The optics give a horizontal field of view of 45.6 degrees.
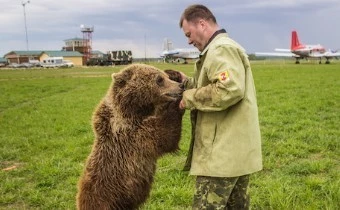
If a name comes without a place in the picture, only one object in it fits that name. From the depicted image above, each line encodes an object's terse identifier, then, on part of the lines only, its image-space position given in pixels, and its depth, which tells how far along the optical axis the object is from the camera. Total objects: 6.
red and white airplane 82.88
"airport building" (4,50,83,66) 120.20
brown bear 3.88
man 3.46
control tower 126.38
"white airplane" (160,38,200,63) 98.81
